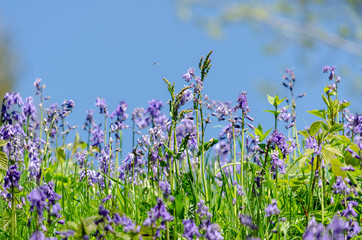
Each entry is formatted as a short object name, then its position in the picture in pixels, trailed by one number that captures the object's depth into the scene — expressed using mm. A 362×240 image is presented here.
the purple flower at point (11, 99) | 9687
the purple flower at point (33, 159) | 7727
